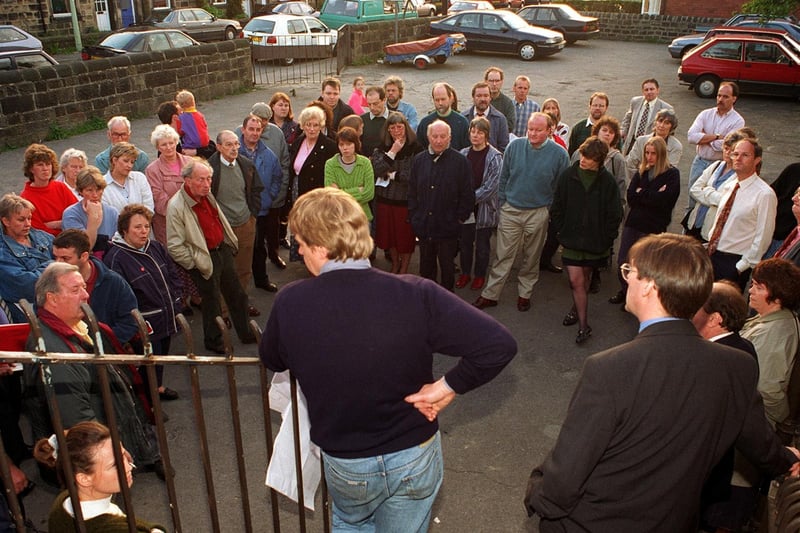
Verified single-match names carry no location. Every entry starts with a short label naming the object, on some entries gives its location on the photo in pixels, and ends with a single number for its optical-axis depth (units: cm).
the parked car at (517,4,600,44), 2670
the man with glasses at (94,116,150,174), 678
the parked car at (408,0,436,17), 2989
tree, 1527
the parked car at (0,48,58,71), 1384
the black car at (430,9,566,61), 2416
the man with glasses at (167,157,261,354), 567
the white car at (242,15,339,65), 2158
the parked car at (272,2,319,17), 2822
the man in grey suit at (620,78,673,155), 897
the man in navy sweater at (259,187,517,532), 233
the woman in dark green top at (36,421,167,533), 265
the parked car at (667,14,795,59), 2322
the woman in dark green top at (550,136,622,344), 627
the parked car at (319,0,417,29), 2491
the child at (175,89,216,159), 800
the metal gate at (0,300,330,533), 209
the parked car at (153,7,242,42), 2427
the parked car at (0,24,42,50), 1809
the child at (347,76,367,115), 1009
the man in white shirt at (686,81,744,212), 868
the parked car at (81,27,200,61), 1747
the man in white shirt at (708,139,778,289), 568
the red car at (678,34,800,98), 1788
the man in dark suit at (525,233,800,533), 222
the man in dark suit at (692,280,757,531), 363
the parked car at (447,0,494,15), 2820
